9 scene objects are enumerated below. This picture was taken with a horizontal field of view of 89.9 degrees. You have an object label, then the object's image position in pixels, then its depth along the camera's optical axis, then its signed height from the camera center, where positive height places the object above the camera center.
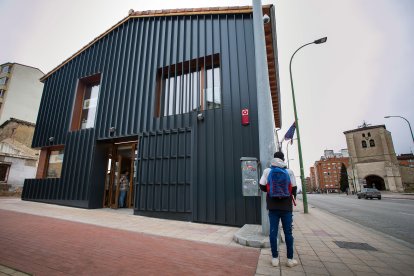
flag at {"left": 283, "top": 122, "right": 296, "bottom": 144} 12.73 +3.29
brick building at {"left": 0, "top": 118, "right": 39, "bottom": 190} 18.22 +3.03
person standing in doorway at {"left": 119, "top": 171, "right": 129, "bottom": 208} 10.59 -0.06
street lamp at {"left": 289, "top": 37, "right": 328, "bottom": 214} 11.18 +2.24
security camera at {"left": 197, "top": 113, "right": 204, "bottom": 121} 7.87 +2.60
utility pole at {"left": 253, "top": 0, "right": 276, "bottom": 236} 4.96 +2.10
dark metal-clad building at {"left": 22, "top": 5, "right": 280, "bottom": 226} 7.27 +3.07
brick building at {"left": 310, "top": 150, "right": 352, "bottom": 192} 113.38 +9.42
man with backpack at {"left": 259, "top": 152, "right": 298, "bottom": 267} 3.33 -0.22
